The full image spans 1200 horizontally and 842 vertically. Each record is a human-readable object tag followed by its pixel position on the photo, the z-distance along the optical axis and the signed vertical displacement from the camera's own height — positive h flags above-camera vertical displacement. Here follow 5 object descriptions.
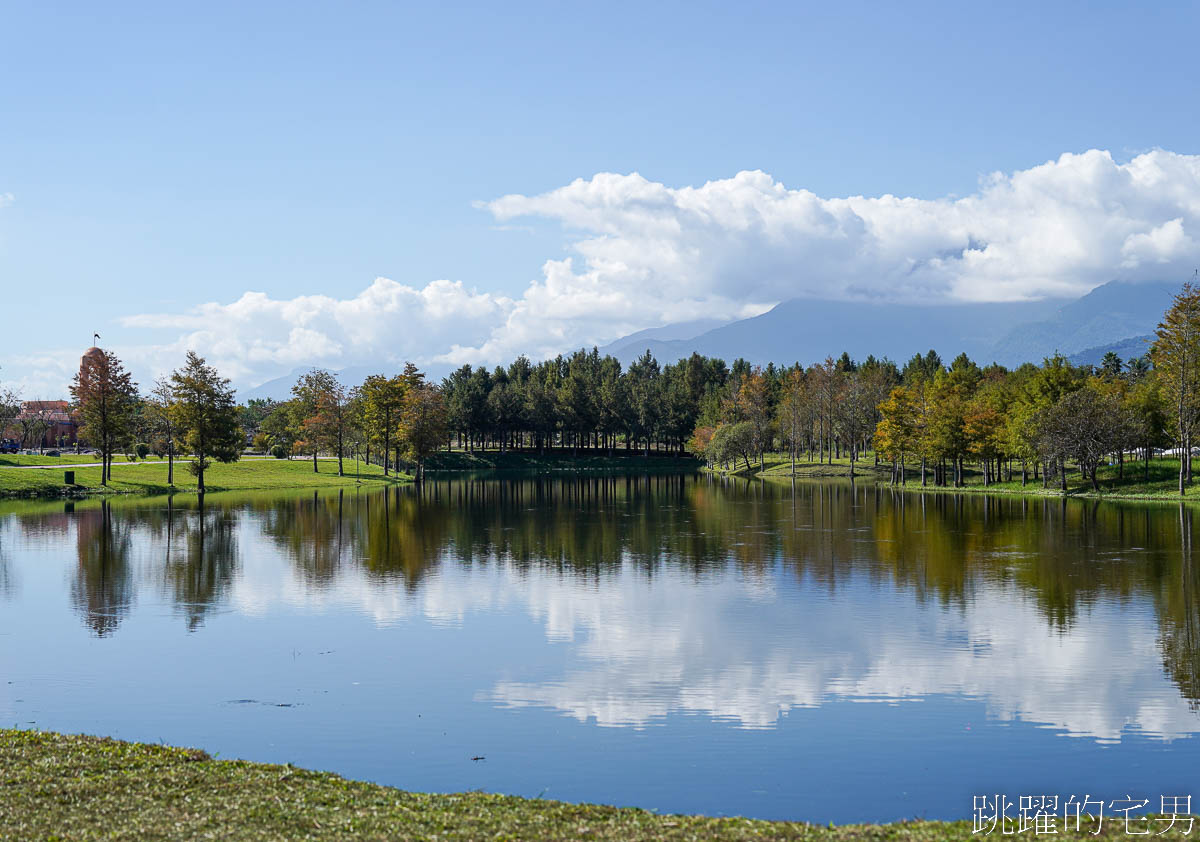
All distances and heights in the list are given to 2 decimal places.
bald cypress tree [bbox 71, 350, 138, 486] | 93.94 +3.76
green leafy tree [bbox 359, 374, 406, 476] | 122.06 +3.69
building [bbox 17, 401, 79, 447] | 180.00 +3.09
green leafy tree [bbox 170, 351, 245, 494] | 91.06 +2.34
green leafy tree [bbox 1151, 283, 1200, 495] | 81.00 +6.15
